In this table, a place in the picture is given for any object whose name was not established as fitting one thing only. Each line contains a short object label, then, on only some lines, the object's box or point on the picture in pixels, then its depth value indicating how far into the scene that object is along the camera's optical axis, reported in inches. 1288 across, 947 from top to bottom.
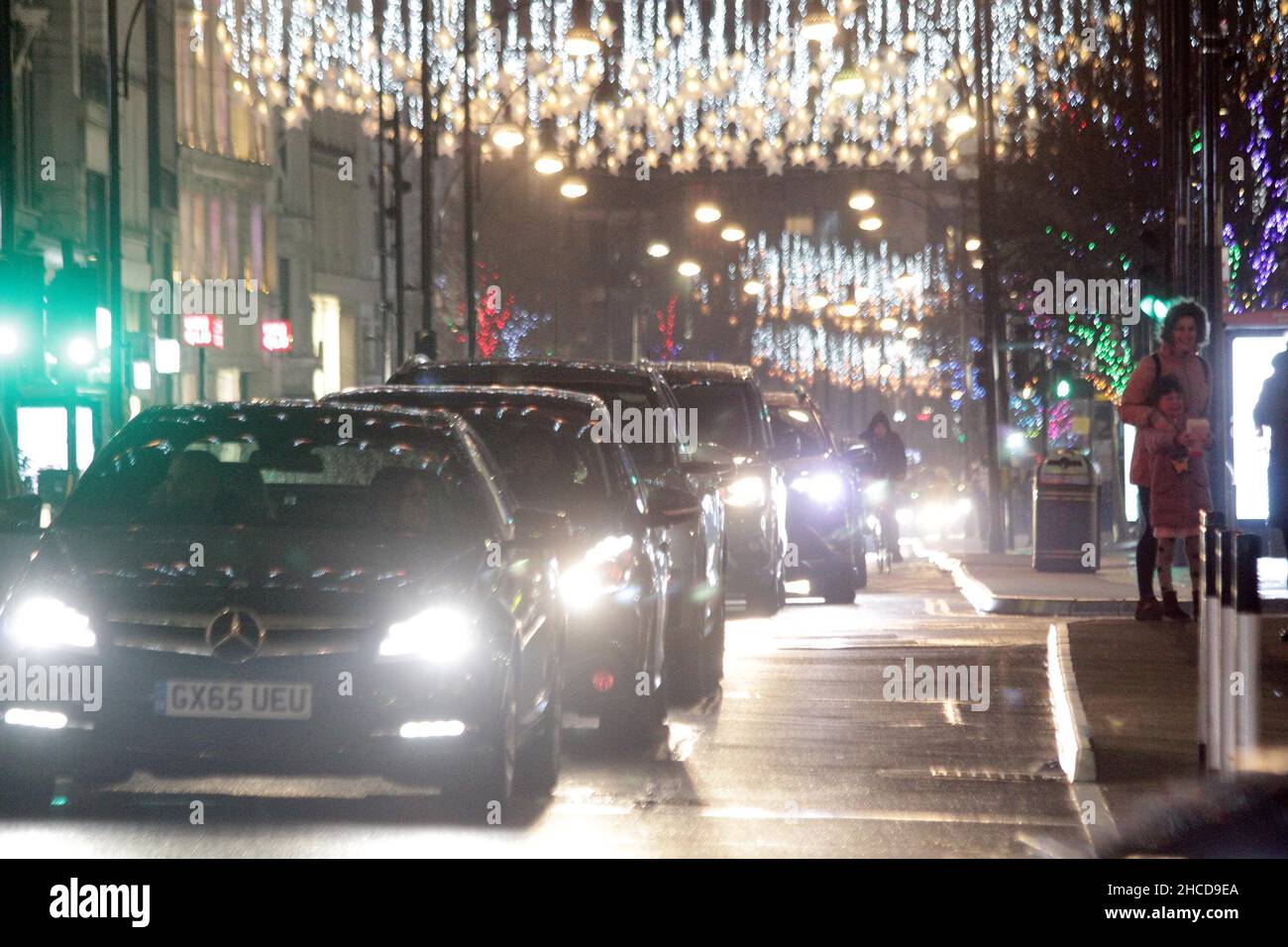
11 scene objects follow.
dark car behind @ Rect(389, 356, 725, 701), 545.6
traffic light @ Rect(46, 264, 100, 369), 1460.4
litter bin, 1117.1
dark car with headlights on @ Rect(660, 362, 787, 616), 789.9
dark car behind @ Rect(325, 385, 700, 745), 450.0
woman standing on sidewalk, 647.8
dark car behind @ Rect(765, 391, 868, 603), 932.6
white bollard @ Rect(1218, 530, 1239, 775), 390.9
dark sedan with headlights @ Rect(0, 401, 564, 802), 345.1
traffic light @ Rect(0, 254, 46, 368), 868.9
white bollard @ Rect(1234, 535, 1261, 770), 386.9
